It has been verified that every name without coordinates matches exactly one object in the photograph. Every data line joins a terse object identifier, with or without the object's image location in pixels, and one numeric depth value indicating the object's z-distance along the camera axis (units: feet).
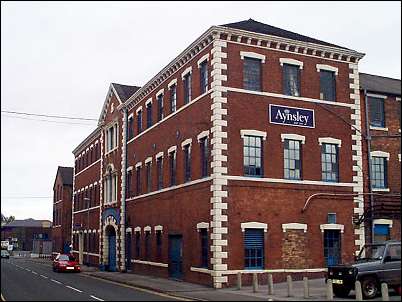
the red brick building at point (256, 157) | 84.43
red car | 136.05
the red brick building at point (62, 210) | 223.92
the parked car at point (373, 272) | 65.00
